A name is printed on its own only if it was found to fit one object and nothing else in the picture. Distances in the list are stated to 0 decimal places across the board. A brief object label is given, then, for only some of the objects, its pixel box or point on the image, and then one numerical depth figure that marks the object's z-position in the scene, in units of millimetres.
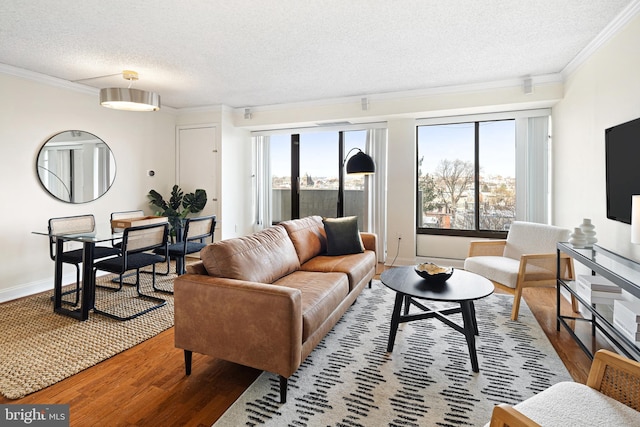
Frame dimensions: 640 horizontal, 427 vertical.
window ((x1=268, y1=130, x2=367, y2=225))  5523
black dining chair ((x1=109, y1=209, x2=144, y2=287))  3611
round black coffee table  2257
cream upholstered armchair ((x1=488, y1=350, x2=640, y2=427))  1126
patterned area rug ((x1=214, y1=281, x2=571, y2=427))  1771
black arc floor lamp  4129
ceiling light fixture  3309
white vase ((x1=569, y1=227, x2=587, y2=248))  2746
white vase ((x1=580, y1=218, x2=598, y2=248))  2756
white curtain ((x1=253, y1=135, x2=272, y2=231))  6031
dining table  3016
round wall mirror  4004
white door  5559
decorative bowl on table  2553
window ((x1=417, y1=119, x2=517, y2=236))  4754
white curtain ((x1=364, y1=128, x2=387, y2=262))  5195
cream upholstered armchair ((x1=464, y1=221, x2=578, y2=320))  3041
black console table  1852
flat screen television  2346
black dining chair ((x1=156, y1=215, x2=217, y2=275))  3951
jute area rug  2168
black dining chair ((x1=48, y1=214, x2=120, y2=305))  3305
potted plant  5371
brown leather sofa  1857
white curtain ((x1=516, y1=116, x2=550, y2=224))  4371
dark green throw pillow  3691
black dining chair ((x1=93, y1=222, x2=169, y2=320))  3109
